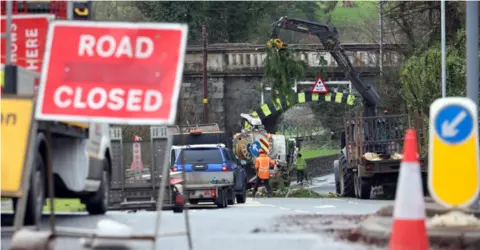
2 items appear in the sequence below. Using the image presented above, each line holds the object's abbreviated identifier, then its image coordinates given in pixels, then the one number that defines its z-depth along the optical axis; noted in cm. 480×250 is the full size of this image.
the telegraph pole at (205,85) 5312
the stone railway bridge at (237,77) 5494
